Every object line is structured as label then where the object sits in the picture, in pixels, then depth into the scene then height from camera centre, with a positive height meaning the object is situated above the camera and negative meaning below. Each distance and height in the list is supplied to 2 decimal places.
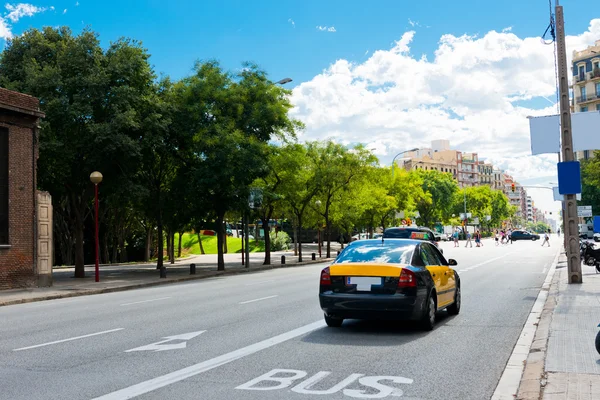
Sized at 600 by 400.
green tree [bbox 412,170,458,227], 119.12 +7.82
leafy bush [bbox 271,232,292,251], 65.56 -0.28
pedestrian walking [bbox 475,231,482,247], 70.88 -0.73
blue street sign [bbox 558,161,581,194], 17.97 +1.52
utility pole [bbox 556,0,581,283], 18.20 +2.56
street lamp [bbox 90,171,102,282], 24.59 +2.58
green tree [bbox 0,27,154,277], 26.64 +6.04
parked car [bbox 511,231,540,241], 99.00 -0.58
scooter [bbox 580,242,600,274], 23.86 -0.97
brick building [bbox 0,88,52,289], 21.91 +1.58
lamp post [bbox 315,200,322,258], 46.63 +2.54
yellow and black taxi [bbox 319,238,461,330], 9.74 -0.74
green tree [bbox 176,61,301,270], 30.70 +5.77
